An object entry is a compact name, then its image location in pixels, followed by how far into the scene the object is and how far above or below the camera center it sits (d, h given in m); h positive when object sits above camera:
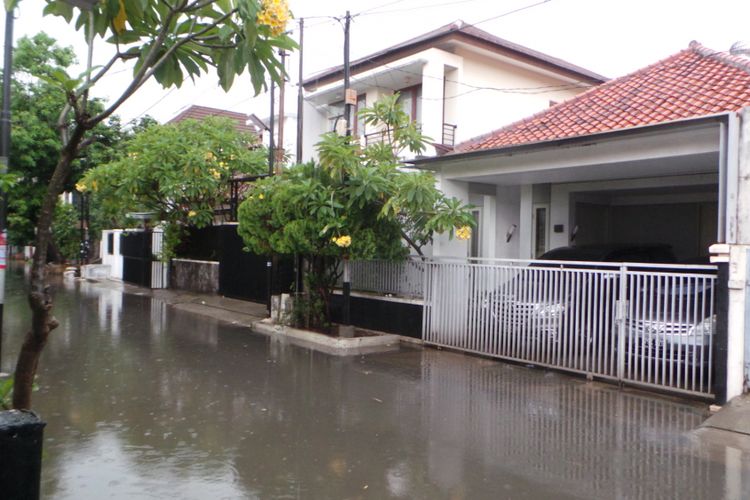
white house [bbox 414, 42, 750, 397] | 7.17 +1.44
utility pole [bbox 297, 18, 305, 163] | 16.33 +4.12
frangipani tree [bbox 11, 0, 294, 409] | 3.36 +1.21
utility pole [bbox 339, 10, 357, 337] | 11.63 -0.70
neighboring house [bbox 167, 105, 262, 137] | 32.16 +6.86
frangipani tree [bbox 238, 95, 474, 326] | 10.23 +0.77
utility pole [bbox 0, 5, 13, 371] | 7.86 +1.32
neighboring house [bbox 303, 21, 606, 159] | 16.64 +5.00
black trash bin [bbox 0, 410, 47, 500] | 3.40 -1.17
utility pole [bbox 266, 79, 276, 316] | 14.28 -0.29
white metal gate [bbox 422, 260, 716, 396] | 7.62 -0.86
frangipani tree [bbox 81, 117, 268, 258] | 18.14 +2.16
